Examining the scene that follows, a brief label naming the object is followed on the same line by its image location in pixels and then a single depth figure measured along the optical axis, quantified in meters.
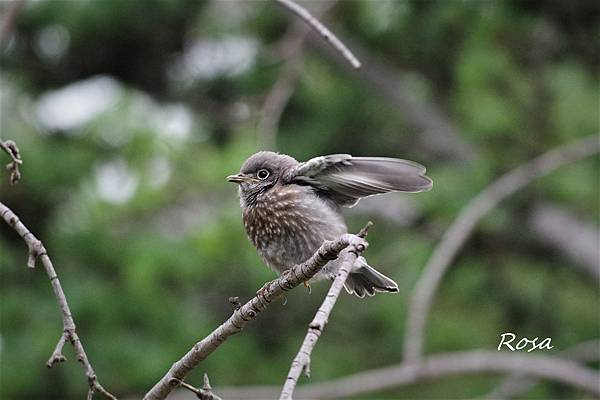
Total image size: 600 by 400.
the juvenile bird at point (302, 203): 8.68
